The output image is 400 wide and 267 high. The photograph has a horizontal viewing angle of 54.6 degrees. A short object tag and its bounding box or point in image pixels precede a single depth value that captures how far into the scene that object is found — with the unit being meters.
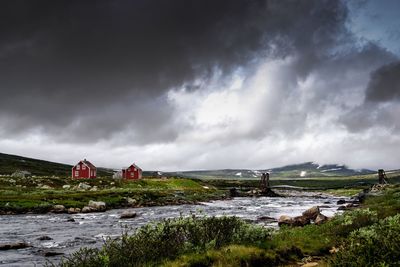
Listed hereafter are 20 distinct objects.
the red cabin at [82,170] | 125.12
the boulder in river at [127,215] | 41.34
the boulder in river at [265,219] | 37.42
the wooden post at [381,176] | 78.00
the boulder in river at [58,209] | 48.32
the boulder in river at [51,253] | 20.44
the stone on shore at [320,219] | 27.62
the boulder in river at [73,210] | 48.15
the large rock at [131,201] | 61.05
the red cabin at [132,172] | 134.62
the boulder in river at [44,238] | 26.62
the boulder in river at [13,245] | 22.94
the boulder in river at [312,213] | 32.62
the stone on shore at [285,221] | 30.69
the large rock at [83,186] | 83.94
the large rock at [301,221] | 29.76
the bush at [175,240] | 12.18
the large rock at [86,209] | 49.22
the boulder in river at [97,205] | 51.30
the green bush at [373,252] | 9.61
